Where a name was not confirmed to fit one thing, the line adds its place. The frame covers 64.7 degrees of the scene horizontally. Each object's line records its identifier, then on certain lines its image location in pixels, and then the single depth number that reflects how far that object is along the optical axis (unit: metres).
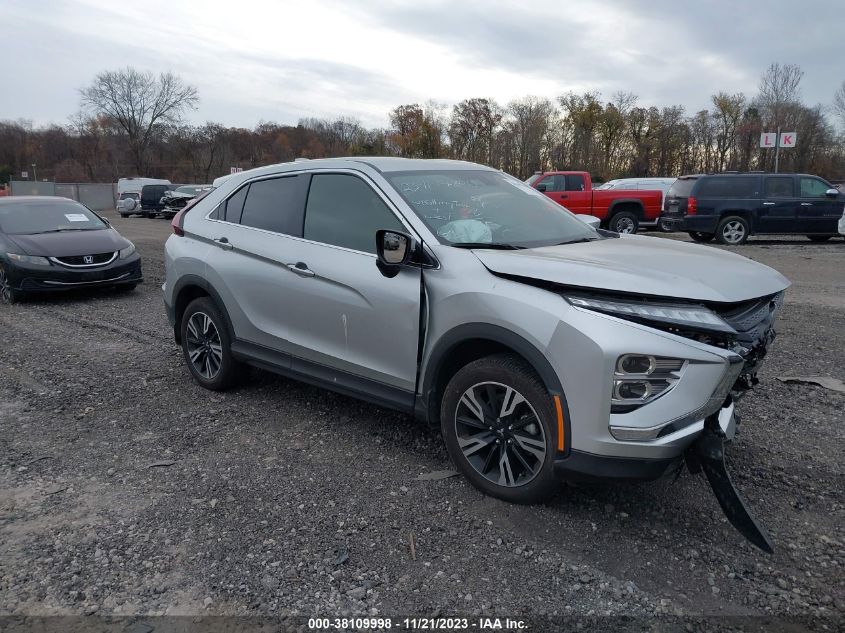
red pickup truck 18.75
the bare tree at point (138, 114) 69.00
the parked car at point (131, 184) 40.34
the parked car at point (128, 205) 34.56
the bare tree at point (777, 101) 43.94
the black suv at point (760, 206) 16.06
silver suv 2.90
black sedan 9.22
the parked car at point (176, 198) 30.11
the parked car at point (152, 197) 33.75
